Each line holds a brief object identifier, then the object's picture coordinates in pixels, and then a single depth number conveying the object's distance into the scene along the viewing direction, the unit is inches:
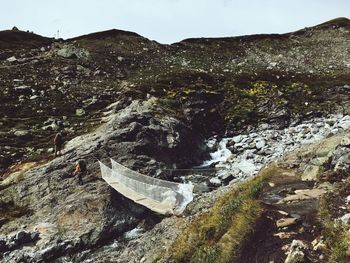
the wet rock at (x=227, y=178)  1159.0
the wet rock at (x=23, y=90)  1759.4
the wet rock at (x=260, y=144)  1425.9
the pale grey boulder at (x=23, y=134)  1403.8
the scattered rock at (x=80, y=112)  1603.1
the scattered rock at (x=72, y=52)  2201.0
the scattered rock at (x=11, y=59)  2114.9
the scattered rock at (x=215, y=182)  1155.3
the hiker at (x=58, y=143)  1212.2
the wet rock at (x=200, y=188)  1022.3
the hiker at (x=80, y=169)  1108.3
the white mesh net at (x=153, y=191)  870.6
